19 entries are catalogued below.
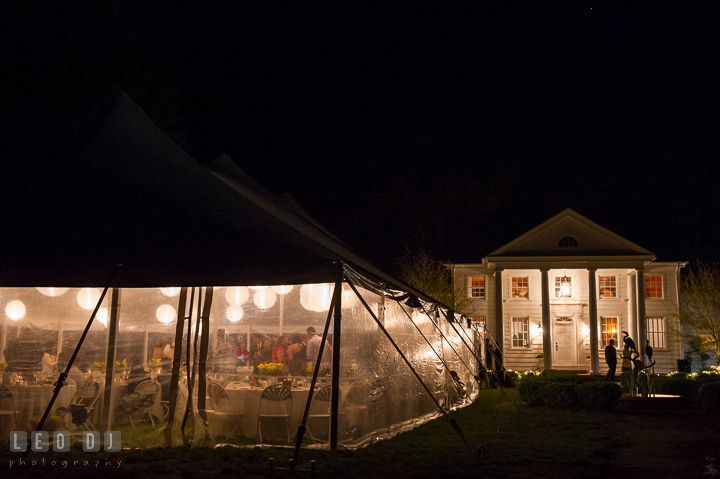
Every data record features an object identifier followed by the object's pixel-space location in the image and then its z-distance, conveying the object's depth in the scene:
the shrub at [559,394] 12.52
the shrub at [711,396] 11.85
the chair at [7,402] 7.30
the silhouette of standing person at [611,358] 17.62
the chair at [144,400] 7.41
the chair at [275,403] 7.43
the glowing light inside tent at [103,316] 7.58
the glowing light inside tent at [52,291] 7.68
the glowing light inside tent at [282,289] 7.68
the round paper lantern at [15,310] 7.51
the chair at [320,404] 7.34
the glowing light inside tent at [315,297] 7.59
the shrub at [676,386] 13.09
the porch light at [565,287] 25.82
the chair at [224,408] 7.52
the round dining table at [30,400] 7.33
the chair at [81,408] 7.27
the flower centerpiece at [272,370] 7.46
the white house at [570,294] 24.02
